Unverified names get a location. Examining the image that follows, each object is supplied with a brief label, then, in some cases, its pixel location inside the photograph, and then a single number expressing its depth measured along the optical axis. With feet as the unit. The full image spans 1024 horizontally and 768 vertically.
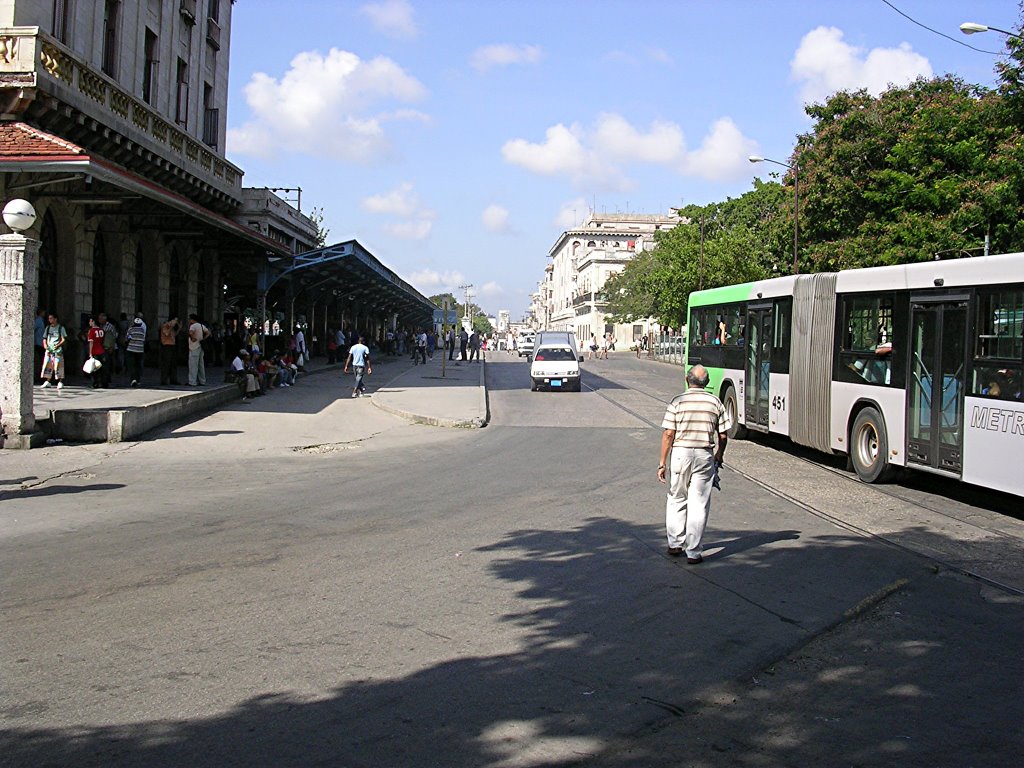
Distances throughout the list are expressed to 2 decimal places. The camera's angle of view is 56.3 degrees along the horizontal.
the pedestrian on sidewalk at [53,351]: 63.77
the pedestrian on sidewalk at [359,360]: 86.12
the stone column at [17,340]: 47.50
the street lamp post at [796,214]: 114.01
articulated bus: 35.73
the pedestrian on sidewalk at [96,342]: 62.80
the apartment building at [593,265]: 435.12
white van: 107.65
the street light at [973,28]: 60.80
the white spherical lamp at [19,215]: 47.11
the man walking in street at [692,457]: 26.05
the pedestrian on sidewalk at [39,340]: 66.85
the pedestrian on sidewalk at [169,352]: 69.97
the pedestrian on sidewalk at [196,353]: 71.31
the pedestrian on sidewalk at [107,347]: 66.90
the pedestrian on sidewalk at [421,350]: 159.94
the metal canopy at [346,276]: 103.81
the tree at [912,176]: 93.15
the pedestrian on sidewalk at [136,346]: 69.62
